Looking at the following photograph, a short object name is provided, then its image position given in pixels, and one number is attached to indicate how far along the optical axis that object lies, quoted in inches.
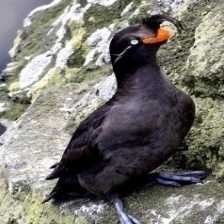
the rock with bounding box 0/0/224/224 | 367.3
